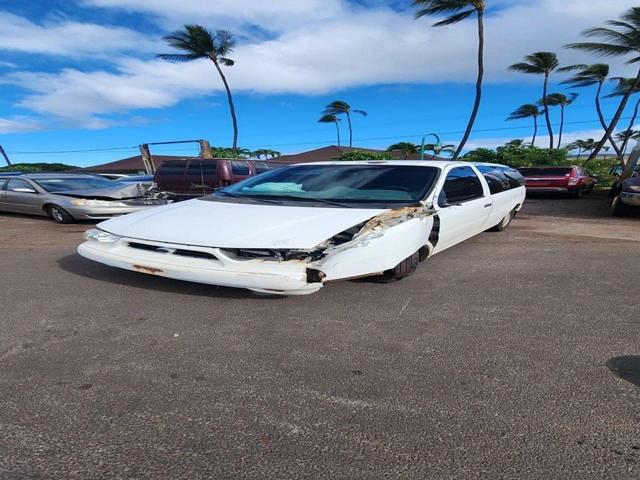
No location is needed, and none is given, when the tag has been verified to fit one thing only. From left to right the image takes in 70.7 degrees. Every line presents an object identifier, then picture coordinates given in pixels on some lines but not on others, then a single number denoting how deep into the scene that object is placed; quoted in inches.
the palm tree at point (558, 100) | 1955.0
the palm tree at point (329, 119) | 2351.1
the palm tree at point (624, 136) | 1911.7
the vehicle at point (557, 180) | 546.0
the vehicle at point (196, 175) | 470.3
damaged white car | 129.7
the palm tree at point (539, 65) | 1369.3
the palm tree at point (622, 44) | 878.4
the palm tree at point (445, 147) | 1317.5
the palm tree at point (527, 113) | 2176.8
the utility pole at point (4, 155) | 1287.8
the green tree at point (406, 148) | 1603.8
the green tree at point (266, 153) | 1503.4
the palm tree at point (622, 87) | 1382.8
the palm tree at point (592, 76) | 1358.3
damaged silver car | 342.0
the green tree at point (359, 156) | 1122.7
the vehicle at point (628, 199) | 337.8
